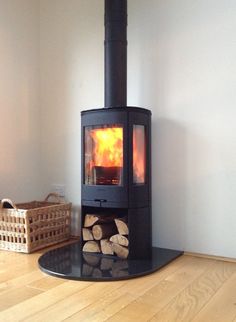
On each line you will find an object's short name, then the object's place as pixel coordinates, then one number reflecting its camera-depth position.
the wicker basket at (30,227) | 2.27
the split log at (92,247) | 2.20
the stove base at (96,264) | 1.78
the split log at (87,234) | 2.22
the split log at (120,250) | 2.08
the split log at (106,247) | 2.15
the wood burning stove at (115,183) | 2.04
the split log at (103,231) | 2.18
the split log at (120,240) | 2.09
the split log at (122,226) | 2.09
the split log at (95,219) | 2.19
